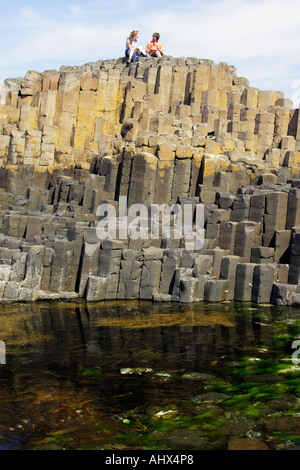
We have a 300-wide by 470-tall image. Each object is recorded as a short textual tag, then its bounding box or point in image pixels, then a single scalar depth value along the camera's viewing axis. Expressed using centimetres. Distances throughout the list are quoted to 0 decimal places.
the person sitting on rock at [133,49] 3303
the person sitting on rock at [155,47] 3310
